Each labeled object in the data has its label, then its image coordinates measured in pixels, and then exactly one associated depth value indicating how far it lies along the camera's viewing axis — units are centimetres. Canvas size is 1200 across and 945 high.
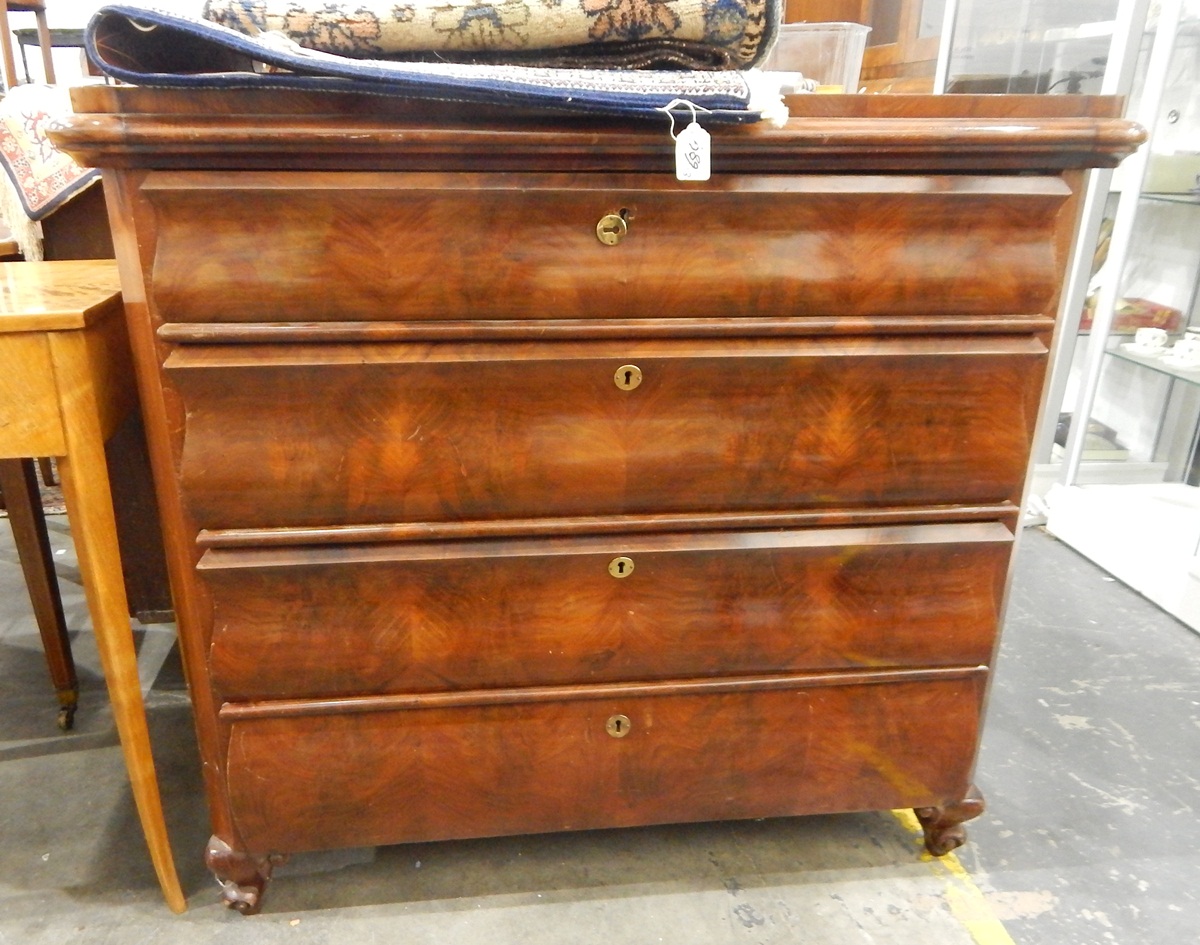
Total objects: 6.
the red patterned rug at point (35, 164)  133
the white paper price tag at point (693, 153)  79
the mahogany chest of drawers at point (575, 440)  81
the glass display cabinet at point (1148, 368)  191
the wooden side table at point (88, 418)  87
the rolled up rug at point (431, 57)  74
